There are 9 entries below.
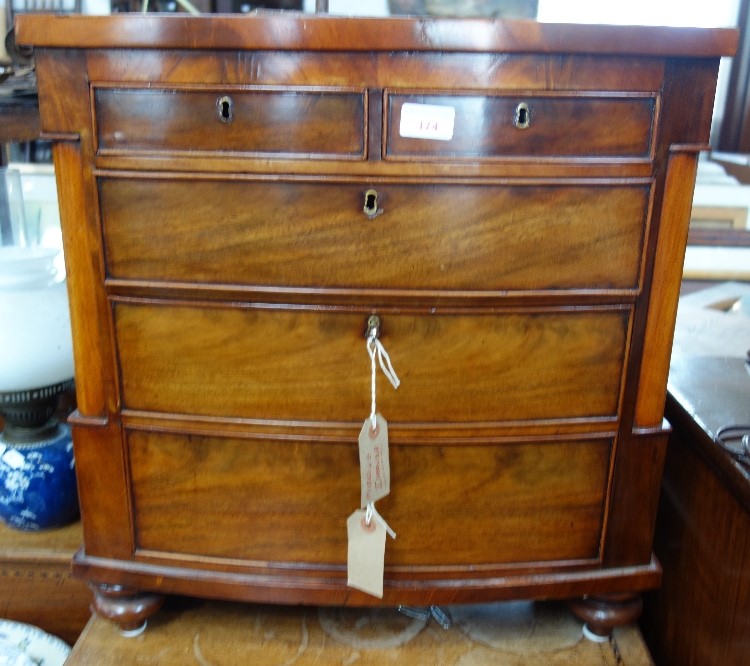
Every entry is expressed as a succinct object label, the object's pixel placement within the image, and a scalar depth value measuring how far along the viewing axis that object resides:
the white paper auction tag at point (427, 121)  0.76
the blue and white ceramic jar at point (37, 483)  1.13
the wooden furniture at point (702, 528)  0.92
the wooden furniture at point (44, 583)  1.12
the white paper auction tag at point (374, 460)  0.86
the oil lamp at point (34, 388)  1.08
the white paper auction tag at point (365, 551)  0.88
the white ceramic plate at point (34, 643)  1.09
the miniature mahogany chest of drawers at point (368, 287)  0.76
